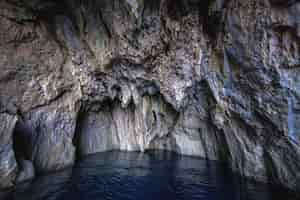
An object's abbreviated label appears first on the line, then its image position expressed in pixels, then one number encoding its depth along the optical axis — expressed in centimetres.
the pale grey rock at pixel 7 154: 778
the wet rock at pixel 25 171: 859
